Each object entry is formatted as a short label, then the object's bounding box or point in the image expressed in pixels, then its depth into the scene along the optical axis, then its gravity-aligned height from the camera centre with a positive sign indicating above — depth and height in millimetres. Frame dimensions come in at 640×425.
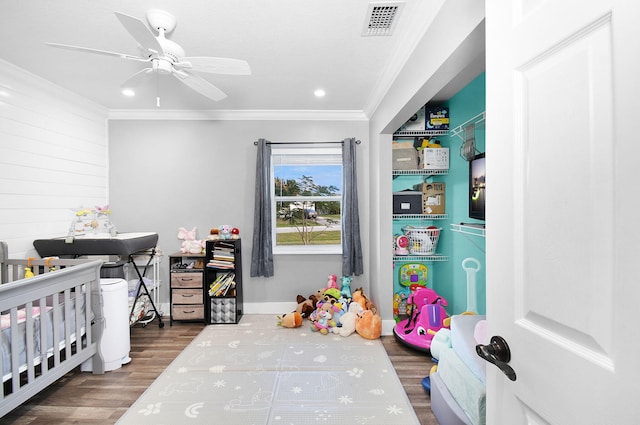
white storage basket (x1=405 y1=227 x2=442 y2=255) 3295 -344
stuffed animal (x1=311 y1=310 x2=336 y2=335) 3160 -1207
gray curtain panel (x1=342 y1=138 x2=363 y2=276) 3600 -55
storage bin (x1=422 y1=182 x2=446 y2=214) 3328 +108
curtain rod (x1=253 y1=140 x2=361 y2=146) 3660 +823
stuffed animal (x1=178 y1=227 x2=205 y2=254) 3552 -374
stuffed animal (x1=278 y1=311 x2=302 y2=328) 3256 -1206
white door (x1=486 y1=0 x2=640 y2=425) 523 -1
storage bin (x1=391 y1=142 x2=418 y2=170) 3307 +572
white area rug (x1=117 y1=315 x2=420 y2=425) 1882 -1290
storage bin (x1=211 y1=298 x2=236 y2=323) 3408 -1132
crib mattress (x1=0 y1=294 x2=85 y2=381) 1729 -779
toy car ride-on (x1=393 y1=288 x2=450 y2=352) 2699 -1080
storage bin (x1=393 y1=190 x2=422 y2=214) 3301 +75
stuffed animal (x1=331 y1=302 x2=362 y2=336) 3084 -1168
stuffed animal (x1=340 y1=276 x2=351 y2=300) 3486 -914
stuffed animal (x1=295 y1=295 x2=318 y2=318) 3502 -1137
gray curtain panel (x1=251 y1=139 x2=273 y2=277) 3596 -94
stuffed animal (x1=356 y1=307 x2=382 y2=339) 2980 -1165
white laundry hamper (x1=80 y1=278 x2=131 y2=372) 2443 -968
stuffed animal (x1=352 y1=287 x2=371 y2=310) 3305 -1009
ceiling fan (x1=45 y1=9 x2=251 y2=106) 1729 +917
